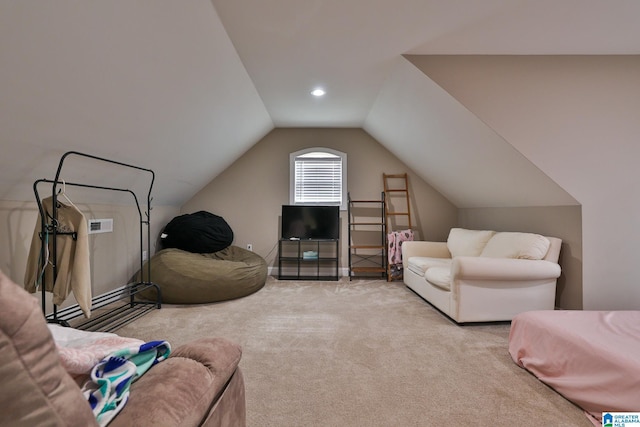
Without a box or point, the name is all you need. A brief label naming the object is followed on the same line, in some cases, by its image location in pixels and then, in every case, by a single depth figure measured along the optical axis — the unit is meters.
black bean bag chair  4.21
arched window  5.16
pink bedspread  1.41
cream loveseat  2.70
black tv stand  4.91
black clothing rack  2.18
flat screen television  4.85
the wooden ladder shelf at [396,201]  5.11
